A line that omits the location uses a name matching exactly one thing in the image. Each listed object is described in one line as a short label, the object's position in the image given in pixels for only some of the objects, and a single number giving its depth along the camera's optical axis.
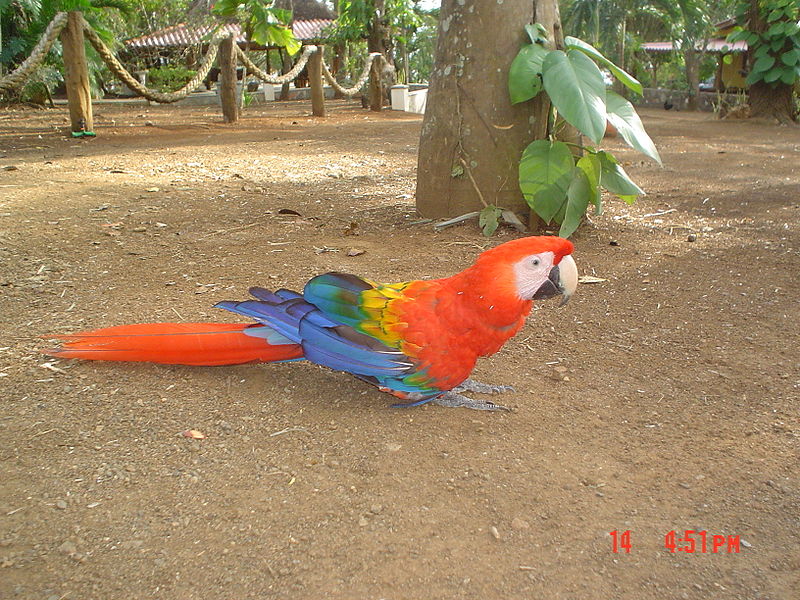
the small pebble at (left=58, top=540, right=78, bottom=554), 1.52
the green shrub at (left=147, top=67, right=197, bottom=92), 17.67
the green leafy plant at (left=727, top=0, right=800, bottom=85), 9.34
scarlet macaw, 1.93
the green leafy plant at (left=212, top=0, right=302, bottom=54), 8.91
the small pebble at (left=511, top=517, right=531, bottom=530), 1.64
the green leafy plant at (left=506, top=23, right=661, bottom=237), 3.42
